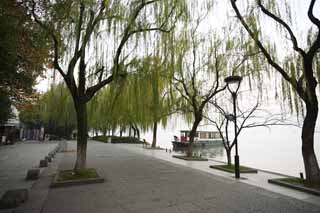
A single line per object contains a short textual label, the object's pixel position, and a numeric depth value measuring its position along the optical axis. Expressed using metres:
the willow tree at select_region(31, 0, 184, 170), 5.96
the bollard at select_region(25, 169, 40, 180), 6.11
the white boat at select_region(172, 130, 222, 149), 24.01
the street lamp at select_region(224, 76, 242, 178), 6.90
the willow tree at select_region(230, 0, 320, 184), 5.05
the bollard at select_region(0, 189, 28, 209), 3.71
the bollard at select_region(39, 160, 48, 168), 8.18
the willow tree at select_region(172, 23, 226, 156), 9.37
